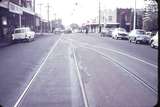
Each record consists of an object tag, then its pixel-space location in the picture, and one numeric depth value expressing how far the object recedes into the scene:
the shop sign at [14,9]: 20.16
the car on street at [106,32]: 31.71
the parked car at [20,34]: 20.91
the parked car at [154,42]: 15.72
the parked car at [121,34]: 25.55
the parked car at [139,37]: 20.08
